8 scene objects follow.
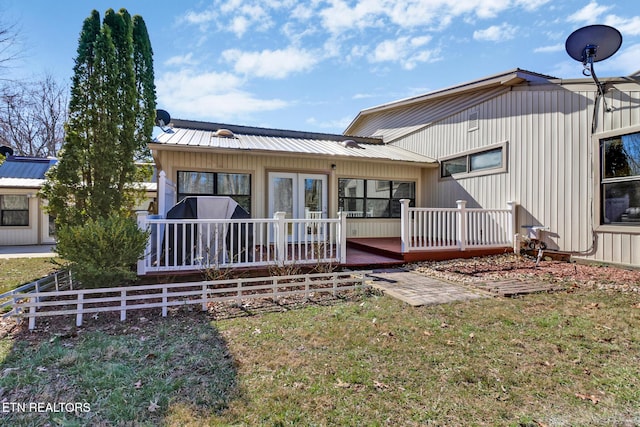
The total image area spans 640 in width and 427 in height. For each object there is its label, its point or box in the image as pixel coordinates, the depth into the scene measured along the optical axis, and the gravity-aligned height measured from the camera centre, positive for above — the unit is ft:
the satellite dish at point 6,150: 49.98 +10.82
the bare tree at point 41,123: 62.73 +19.56
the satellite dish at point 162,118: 32.61 +10.39
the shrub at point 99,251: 14.66 -1.69
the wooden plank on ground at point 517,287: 15.61 -3.87
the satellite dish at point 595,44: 20.01 +11.12
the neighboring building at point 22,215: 39.17 +0.21
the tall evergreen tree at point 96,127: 18.24 +5.40
